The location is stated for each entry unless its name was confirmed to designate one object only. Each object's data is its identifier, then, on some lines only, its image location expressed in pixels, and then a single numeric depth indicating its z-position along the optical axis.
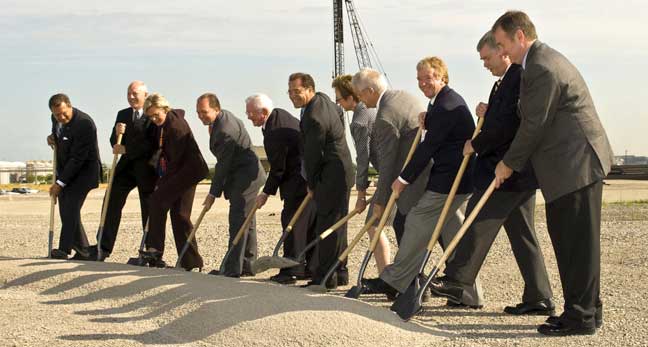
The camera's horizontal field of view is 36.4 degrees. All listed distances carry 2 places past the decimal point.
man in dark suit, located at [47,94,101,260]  10.27
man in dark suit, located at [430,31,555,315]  6.52
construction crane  86.00
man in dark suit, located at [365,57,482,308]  7.08
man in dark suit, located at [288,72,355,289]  8.27
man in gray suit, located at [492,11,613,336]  6.04
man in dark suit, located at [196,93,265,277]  9.28
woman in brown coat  9.50
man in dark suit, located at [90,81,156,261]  9.96
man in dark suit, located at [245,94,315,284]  8.98
